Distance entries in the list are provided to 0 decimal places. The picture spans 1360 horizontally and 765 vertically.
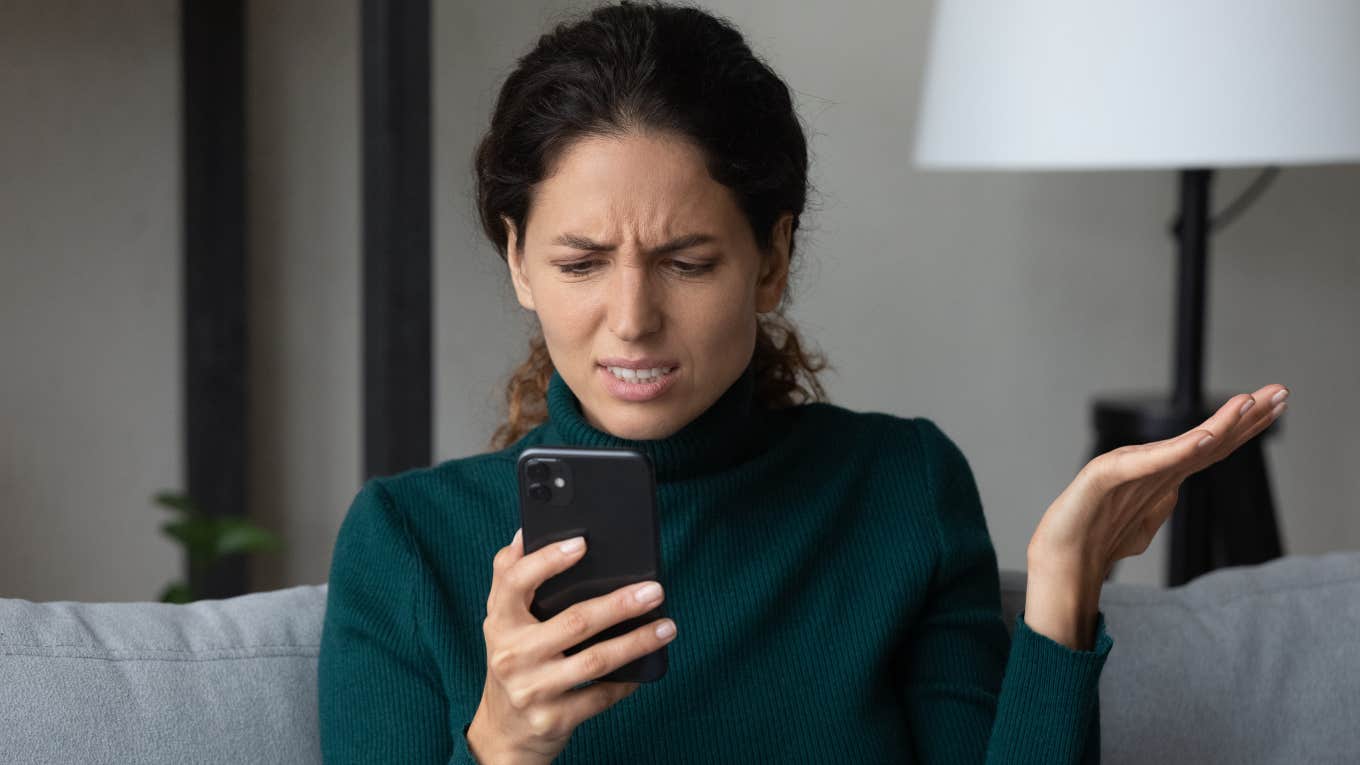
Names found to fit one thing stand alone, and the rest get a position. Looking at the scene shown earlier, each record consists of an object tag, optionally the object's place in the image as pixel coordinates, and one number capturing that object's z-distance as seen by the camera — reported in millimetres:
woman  2056
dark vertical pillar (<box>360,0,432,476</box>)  2776
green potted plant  3222
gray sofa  2135
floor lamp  2683
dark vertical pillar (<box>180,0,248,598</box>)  3638
